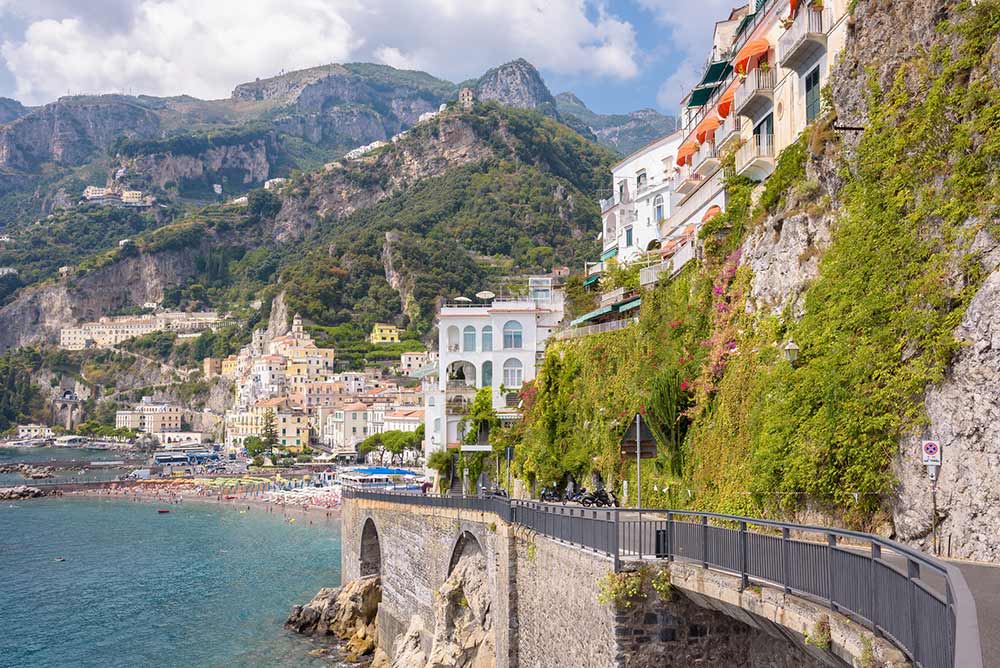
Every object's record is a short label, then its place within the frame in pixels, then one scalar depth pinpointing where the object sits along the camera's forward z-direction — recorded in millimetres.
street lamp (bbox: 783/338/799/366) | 14266
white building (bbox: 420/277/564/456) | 43656
